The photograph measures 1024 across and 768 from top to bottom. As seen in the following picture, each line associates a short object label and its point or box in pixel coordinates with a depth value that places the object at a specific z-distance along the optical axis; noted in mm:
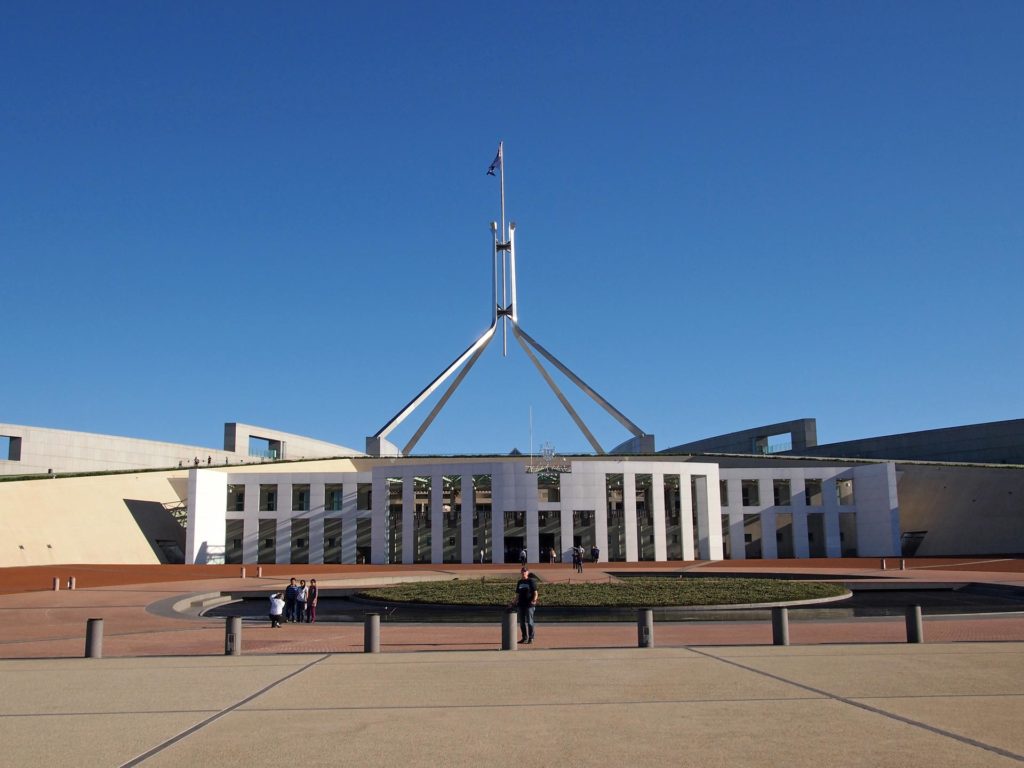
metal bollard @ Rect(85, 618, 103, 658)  13820
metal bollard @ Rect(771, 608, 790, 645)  14062
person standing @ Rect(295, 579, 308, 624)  21000
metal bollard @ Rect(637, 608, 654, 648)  14172
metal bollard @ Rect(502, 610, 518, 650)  14344
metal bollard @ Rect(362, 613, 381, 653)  14227
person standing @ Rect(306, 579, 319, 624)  21047
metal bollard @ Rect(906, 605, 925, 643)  14070
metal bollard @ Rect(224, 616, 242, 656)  13938
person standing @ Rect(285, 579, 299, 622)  20781
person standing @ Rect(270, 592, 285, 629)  19547
